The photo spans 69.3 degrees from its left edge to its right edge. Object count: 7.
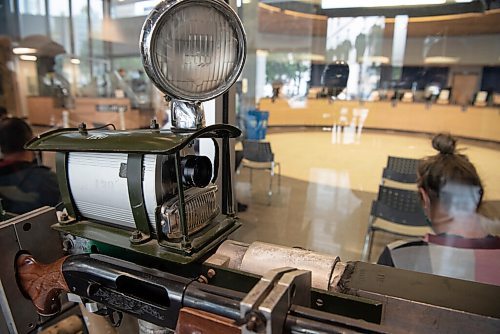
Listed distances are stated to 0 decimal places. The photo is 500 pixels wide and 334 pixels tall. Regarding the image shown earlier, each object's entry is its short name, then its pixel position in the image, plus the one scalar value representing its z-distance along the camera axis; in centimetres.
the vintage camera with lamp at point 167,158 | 57
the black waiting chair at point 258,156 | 340
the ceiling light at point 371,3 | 254
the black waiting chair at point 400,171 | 303
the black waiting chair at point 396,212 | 237
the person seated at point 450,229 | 120
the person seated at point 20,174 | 183
